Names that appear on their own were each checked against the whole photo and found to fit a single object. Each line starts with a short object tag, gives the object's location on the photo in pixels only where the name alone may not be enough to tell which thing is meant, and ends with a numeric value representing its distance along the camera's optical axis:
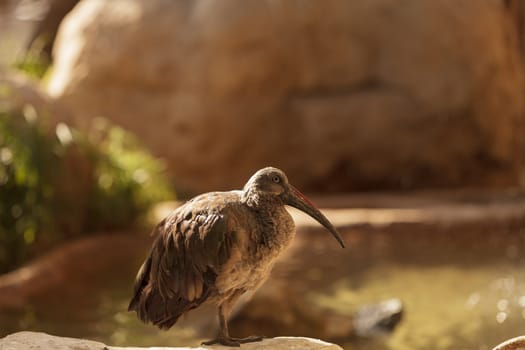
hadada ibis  6.21
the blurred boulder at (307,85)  22.73
